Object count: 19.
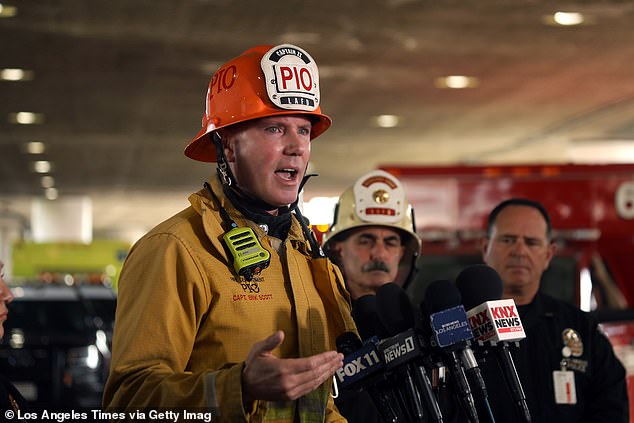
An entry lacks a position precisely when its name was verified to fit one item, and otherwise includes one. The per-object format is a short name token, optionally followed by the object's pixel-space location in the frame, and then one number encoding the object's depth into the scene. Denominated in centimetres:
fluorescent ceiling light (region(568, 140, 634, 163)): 2619
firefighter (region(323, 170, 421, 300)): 621
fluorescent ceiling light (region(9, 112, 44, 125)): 2433
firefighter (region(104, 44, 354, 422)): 312
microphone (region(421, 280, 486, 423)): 343
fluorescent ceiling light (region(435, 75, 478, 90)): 2020
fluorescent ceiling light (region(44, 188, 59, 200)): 4301
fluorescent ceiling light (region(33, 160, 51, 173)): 3359
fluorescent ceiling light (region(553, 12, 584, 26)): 1516
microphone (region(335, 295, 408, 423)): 356
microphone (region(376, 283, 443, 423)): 348
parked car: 1140
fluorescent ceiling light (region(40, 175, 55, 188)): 3830
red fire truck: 1017
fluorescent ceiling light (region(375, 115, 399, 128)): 2509
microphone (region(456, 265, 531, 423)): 352
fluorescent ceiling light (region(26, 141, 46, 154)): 2892
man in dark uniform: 529
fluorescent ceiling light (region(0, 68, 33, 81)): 1931
